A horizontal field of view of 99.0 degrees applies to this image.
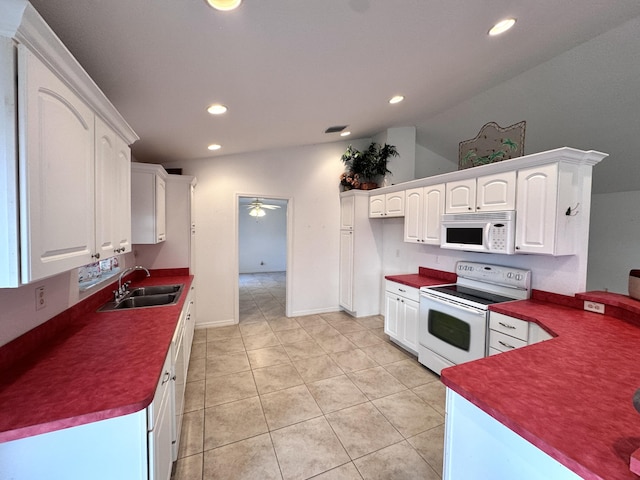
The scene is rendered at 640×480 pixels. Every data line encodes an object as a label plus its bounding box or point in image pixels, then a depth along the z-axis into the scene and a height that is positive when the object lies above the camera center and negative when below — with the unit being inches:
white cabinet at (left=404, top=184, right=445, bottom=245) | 123.6 +9.8
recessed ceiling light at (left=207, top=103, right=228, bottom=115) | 85.7 +39.0
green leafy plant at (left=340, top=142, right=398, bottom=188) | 165.5 +44.9
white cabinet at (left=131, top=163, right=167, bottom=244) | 102.5 +9.5
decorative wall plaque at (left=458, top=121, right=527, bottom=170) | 120.0 +42.7
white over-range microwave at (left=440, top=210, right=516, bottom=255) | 94.0 +1.4
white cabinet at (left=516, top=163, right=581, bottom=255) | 83.3 +8.5
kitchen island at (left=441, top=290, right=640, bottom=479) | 30.7 -23.6
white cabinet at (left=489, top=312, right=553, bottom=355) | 77.6 -29.2
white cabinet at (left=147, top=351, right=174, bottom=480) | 43.2 -36.4
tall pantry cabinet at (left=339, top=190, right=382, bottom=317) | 173.9 -15.2
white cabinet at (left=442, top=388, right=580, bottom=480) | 34.3 -30.9
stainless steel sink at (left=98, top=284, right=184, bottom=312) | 90.8 -25.5
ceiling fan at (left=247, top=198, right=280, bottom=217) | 267.7 +21.9
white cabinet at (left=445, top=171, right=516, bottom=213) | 95.3 +15.8
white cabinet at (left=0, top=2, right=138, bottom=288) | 32.0 +10.1
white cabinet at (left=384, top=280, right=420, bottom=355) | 124.4 -39.0
